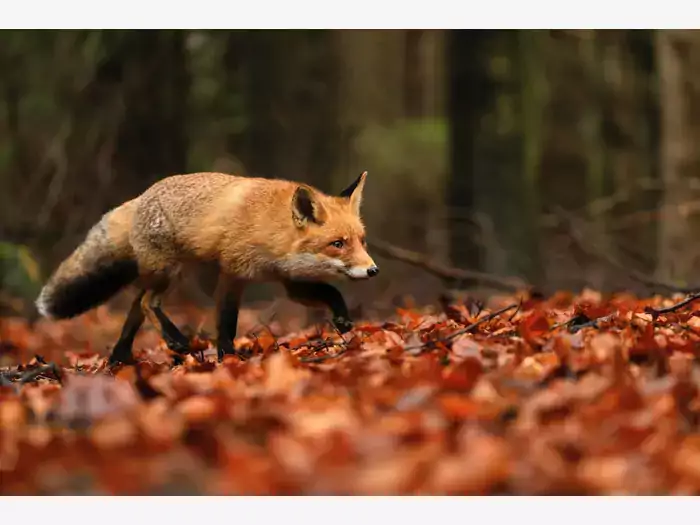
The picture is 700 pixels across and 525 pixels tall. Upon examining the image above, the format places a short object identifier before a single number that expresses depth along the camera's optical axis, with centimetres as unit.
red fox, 554
